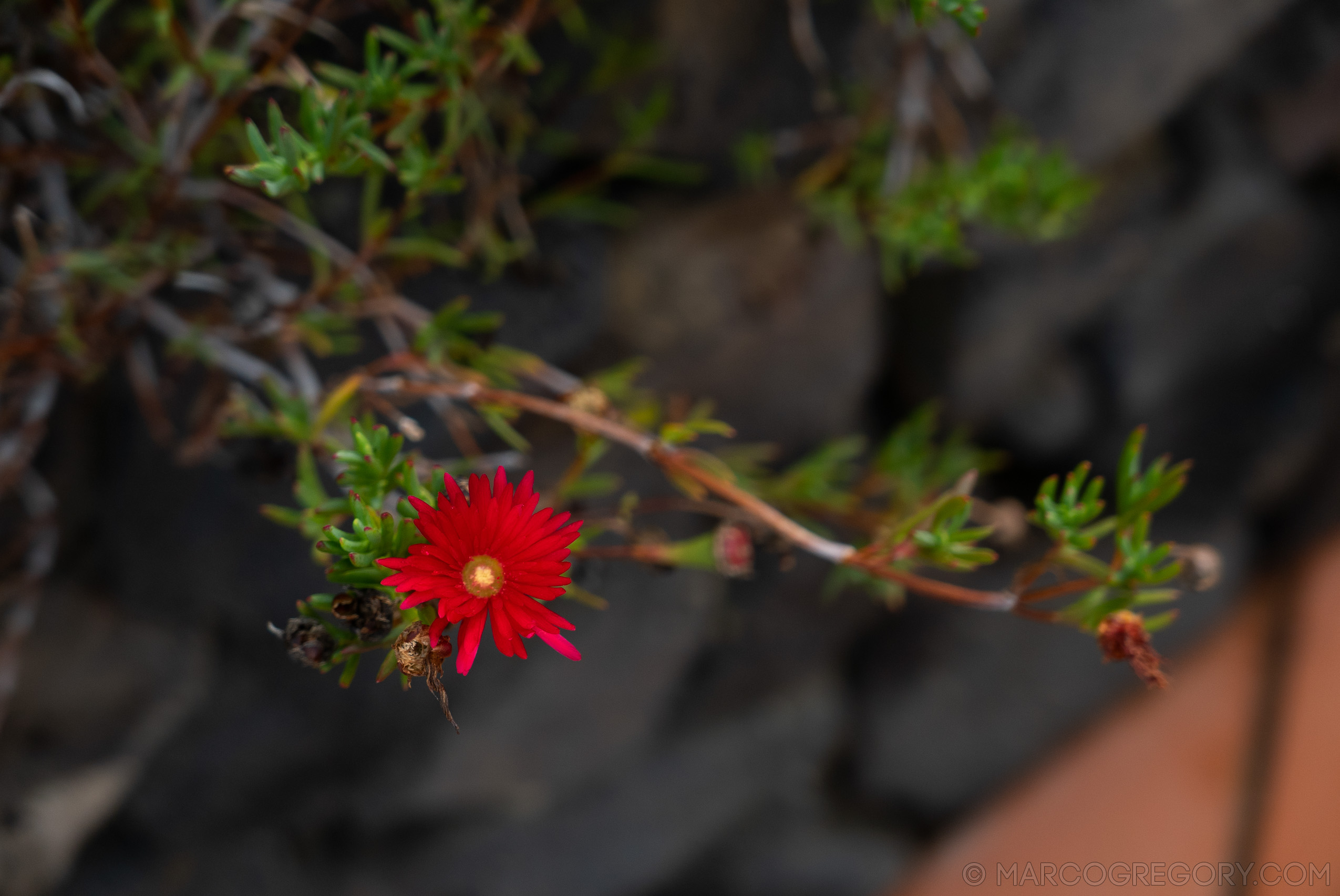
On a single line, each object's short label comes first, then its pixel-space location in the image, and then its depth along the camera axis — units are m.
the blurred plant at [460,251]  0.78
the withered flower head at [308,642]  0.74
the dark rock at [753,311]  1.25
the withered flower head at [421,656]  0.71
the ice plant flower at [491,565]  0.71
